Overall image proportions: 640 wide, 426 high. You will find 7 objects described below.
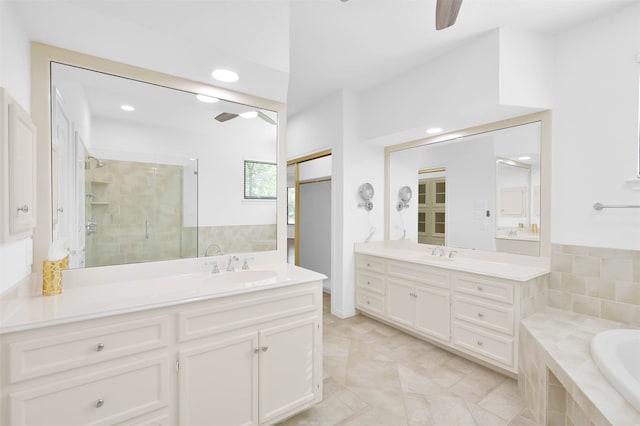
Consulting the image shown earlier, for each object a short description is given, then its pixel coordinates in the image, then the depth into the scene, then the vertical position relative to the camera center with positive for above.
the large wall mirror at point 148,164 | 1.74 +0.32
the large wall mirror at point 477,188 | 2.67 +0.25
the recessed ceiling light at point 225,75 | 1.99 +0.92
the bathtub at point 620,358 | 1.32 -0.79
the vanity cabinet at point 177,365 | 1.20 -0.74
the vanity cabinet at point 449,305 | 2.35 -0.89
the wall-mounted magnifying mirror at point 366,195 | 3.75 +0.20
